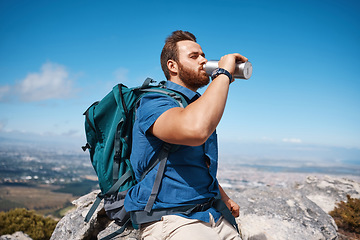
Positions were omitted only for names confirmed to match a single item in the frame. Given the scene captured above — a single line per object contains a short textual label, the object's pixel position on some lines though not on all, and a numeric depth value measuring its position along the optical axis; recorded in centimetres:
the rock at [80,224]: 336
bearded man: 171
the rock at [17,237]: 560
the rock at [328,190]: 717
